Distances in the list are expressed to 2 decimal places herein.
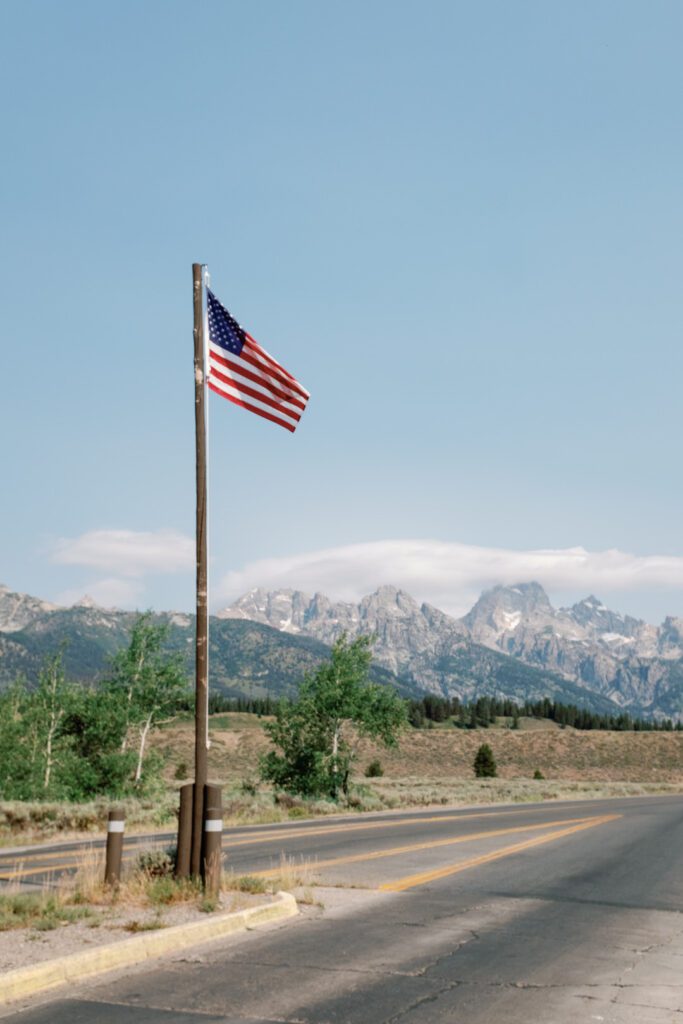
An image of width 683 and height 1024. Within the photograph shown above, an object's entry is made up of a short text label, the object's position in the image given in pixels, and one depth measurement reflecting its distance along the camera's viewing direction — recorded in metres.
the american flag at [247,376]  13.81
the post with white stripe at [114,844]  11.59
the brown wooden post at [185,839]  11.76
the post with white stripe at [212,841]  11.39
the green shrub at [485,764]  86.19
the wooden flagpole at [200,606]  12.01
